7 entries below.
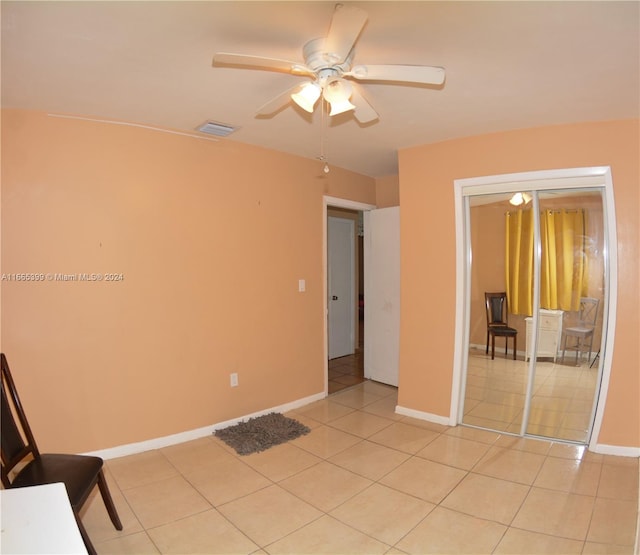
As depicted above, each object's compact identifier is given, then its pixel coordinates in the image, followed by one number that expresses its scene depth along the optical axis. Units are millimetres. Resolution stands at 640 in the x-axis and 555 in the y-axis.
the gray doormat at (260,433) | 2998
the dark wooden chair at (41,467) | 1741
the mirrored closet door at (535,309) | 2998
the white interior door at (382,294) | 4262
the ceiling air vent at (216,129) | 2886
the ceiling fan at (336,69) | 1436
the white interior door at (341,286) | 5602
